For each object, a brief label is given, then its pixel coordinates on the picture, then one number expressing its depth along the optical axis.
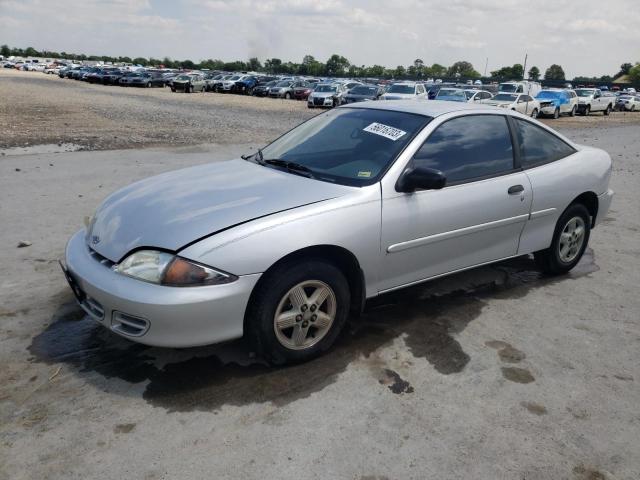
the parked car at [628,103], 39.75
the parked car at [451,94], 25.86
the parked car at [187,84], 39.75
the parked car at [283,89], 37.91
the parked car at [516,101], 24.08
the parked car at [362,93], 28.53
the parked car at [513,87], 27.95
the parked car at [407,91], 26.20
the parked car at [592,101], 31.73
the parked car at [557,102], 27.25
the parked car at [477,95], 25.59
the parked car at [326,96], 29.47
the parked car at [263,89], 39.02
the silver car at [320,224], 2.98
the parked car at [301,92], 37.41
